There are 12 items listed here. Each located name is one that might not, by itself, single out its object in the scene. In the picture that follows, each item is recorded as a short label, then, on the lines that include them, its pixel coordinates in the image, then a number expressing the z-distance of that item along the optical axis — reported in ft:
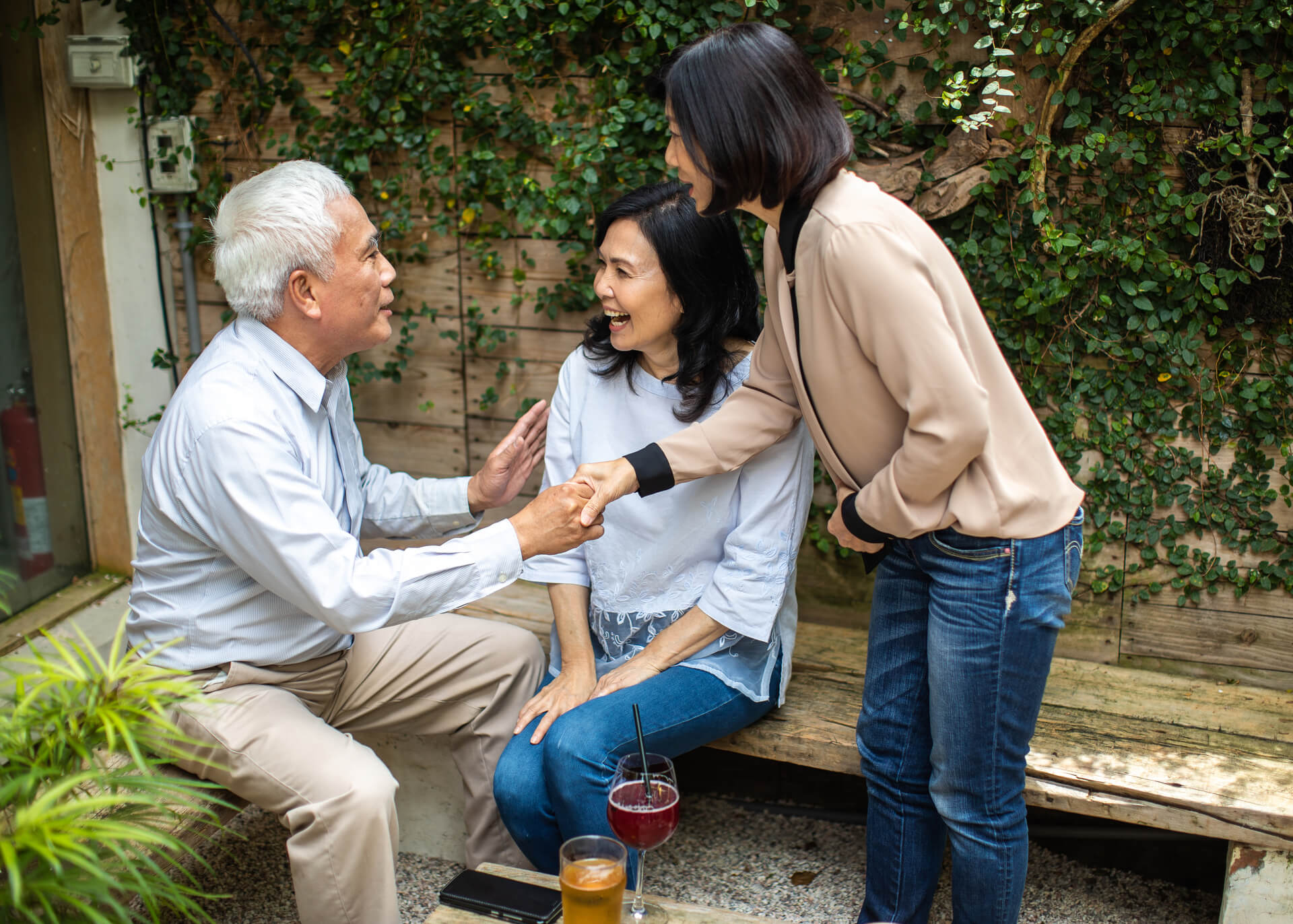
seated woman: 7.16
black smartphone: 5.60
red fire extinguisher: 11.11
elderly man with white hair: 6.32
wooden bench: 6.89
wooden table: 5.57
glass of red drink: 5.26
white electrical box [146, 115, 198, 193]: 10.98
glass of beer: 4.99
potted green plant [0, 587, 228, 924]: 3.51
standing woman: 5.48
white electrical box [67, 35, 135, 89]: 10.78
